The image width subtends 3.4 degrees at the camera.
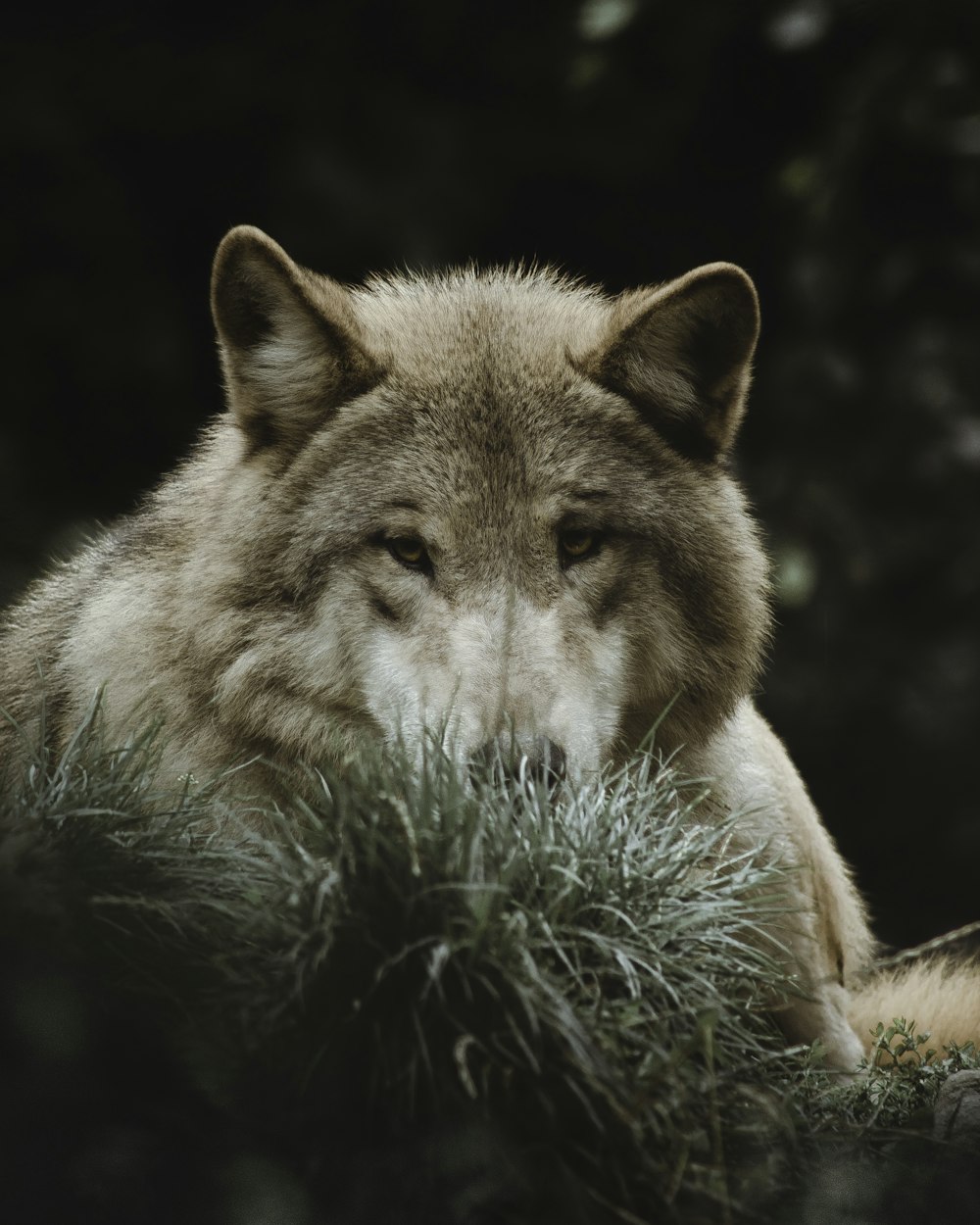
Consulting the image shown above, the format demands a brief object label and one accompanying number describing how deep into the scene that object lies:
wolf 8.26
